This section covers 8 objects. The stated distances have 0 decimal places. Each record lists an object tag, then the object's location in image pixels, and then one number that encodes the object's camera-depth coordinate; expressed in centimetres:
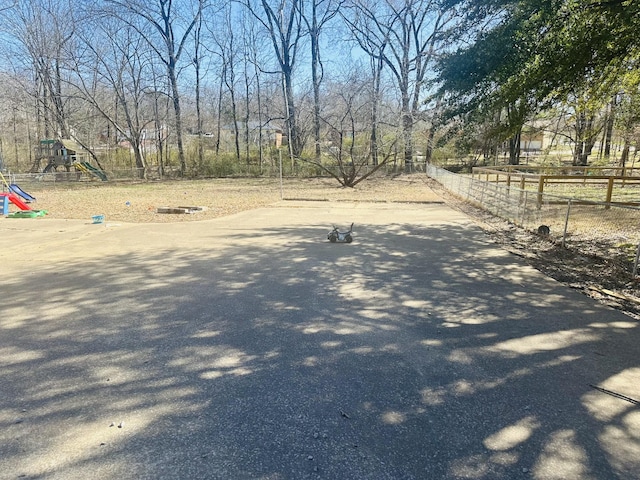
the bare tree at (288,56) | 3612
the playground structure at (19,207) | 1219
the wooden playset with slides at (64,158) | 2983
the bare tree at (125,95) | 3055
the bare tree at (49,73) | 2997
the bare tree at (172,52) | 3306
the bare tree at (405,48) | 3406
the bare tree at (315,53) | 3675
